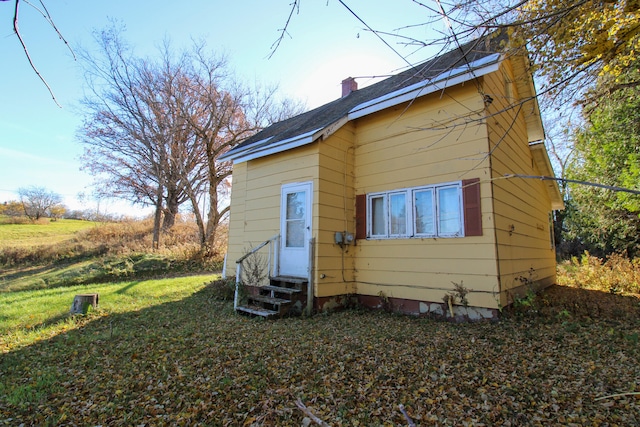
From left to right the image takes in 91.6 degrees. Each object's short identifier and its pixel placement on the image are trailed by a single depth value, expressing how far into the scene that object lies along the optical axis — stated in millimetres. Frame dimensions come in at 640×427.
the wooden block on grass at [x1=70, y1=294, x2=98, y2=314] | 6238
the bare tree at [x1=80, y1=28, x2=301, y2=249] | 15391
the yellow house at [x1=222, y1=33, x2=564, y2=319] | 5344
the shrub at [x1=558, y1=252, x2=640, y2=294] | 8117
